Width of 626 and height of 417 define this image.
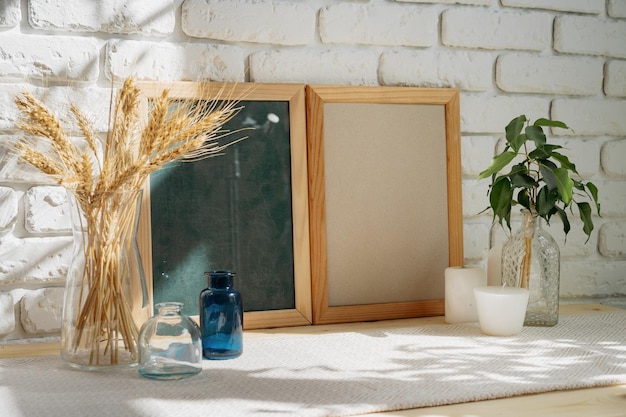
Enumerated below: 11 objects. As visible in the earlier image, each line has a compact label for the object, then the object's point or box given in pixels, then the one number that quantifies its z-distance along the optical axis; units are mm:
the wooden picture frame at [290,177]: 1314
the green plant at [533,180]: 1289
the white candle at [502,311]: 1251
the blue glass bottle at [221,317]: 1120
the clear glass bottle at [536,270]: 1335
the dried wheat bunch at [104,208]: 1056
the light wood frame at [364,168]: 1368
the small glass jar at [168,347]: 1015
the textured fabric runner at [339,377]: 884
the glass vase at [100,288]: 1057
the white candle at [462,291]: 1355
